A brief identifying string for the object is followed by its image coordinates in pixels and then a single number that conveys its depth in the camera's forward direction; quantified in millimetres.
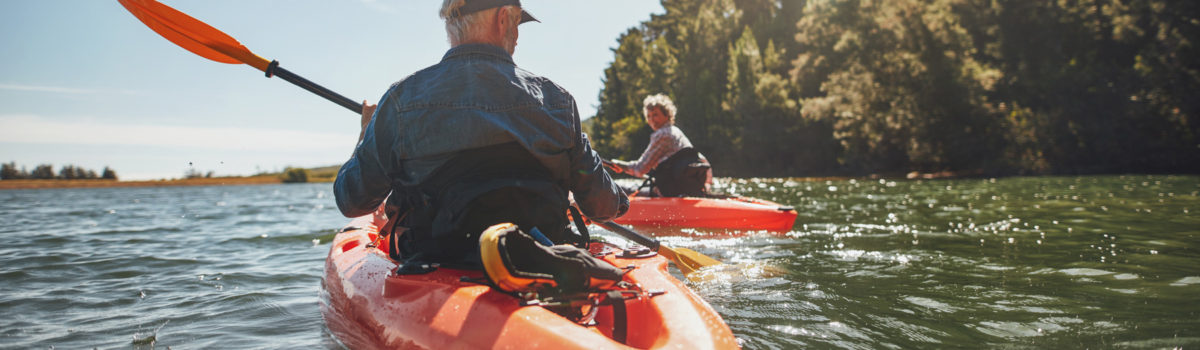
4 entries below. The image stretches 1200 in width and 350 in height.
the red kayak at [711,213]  7473
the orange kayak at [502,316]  1901
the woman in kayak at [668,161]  8289
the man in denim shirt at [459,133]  2236
